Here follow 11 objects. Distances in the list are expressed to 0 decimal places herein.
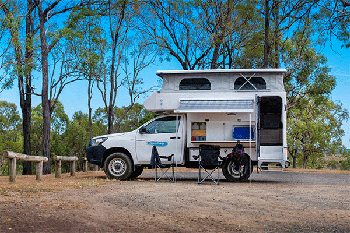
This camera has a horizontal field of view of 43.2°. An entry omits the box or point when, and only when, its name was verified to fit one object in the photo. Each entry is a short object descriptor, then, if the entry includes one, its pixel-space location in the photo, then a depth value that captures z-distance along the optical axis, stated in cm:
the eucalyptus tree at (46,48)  2108
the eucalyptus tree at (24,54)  1786
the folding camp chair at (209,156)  1170
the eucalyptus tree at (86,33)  2181
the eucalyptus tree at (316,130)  4056
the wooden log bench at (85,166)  1952
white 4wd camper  1255
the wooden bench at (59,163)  1396
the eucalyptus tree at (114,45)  2736
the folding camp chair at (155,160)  1210
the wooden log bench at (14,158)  1100
